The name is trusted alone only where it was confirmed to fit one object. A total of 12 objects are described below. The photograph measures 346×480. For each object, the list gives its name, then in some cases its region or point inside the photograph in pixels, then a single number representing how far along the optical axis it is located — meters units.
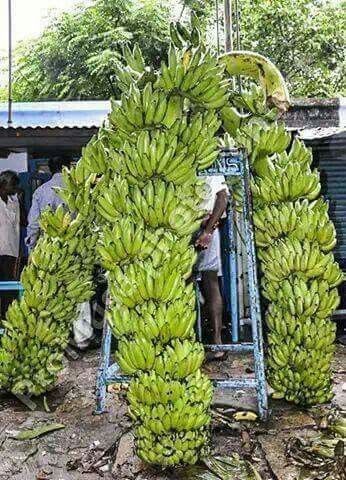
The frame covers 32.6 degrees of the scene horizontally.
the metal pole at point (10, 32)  7.21
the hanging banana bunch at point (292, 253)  4.04
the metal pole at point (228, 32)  7.32
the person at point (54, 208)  6.19
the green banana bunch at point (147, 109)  3.46
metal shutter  7.21
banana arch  3.27
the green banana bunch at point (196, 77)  3.54
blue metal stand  3.96
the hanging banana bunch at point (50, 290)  4.45
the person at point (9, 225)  6.78
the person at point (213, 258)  5.43
